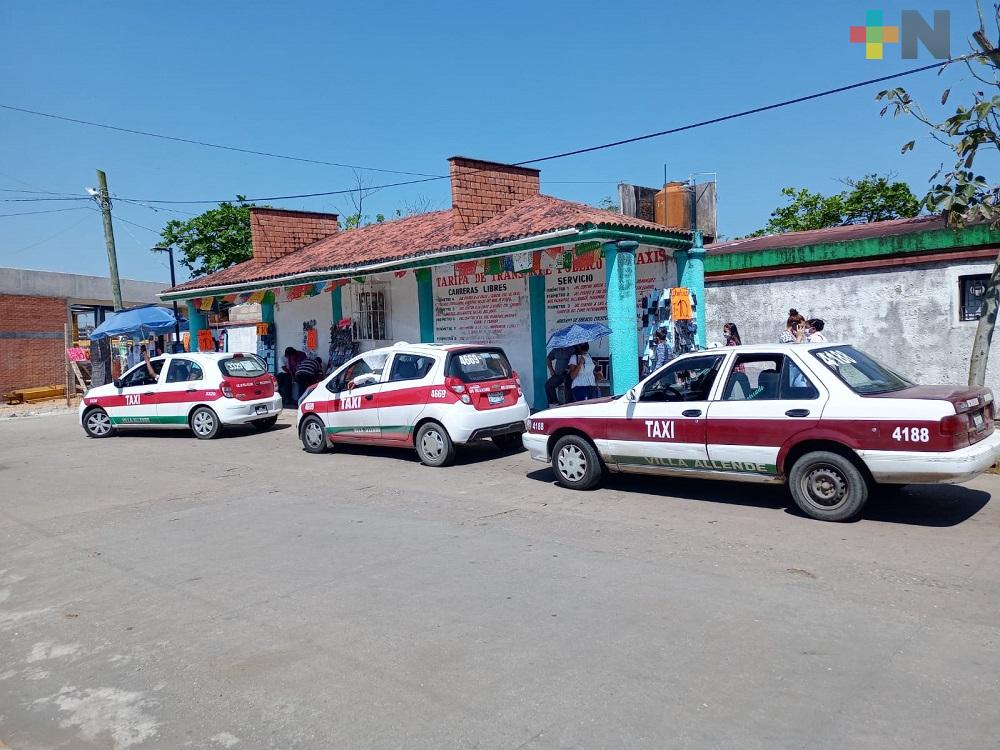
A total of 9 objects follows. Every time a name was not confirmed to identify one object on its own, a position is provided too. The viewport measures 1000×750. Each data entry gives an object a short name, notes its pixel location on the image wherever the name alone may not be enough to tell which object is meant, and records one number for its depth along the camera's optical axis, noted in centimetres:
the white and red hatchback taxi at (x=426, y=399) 1051
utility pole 2458
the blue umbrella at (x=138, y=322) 2314
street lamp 2358
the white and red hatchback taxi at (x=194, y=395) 1434
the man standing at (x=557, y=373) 1365
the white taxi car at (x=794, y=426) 648
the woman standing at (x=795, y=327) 1248
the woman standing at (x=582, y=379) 1345
